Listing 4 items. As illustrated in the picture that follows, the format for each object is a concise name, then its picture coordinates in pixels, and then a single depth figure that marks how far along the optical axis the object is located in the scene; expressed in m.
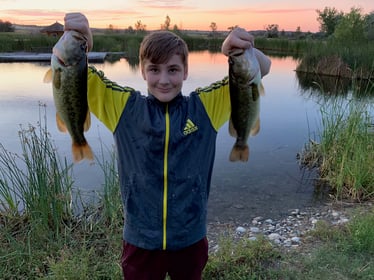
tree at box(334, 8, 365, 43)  27.60
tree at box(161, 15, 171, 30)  46.92
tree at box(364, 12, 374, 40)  29.72
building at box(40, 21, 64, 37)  32.13
